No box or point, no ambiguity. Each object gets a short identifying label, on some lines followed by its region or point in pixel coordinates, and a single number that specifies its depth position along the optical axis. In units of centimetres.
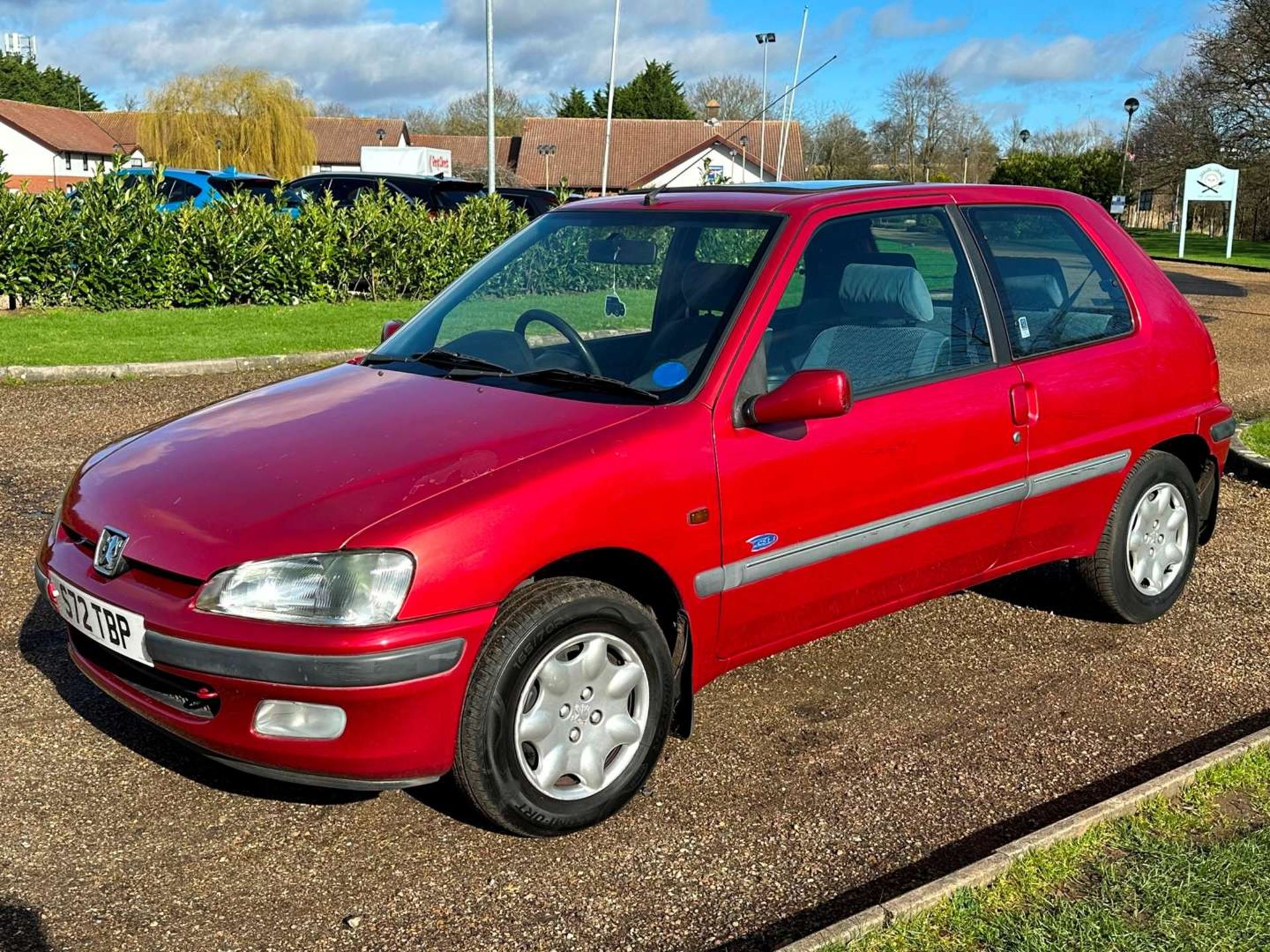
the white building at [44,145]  7531
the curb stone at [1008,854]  294
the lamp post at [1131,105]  4412
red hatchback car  318
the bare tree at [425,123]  10238
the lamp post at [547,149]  6012
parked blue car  1883
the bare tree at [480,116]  9512
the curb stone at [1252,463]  796
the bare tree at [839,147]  6141
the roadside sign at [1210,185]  3397
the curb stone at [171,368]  1080
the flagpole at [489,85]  2244
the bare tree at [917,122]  6856
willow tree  6275
